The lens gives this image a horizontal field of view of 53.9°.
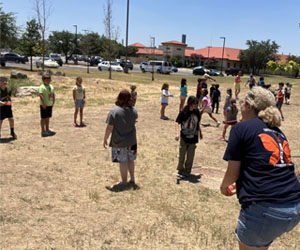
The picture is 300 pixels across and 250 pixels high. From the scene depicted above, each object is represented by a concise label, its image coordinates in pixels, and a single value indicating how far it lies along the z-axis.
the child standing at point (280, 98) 13.93
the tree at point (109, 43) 30.89
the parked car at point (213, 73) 46.79
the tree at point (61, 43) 61.72
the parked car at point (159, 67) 41.62
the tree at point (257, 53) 66.81
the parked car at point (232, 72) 53.16
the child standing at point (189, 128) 5.45
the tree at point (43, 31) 29.22
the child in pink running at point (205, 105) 10.27
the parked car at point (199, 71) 45.78
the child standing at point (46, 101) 7.97
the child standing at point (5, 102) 7.21
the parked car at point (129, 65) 46.96
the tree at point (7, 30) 32.12
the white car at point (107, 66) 39.34
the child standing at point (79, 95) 9.23
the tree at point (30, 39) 31.67
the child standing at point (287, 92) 18.31
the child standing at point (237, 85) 17.84
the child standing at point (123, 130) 4.70
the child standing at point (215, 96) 13.06
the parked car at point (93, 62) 53.12
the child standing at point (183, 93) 11.49
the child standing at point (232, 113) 8.01
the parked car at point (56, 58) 44.47
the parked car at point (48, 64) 37.44
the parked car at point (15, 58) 42.04
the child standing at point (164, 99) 11.23
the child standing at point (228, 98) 10.18
